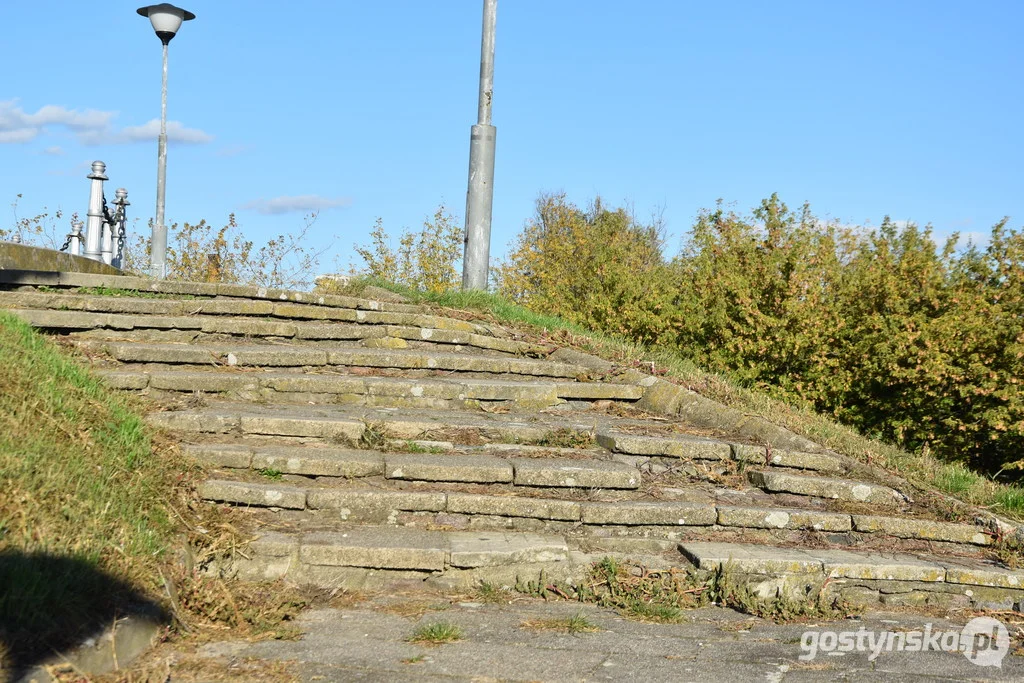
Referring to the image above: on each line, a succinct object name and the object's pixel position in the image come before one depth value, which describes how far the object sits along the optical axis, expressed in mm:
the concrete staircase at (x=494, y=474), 4527
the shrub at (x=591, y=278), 12492
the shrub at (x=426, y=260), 17984
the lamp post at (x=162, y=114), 14555
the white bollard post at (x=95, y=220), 13805
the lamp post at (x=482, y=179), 9250
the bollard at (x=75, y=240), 14117
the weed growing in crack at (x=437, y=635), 3705
